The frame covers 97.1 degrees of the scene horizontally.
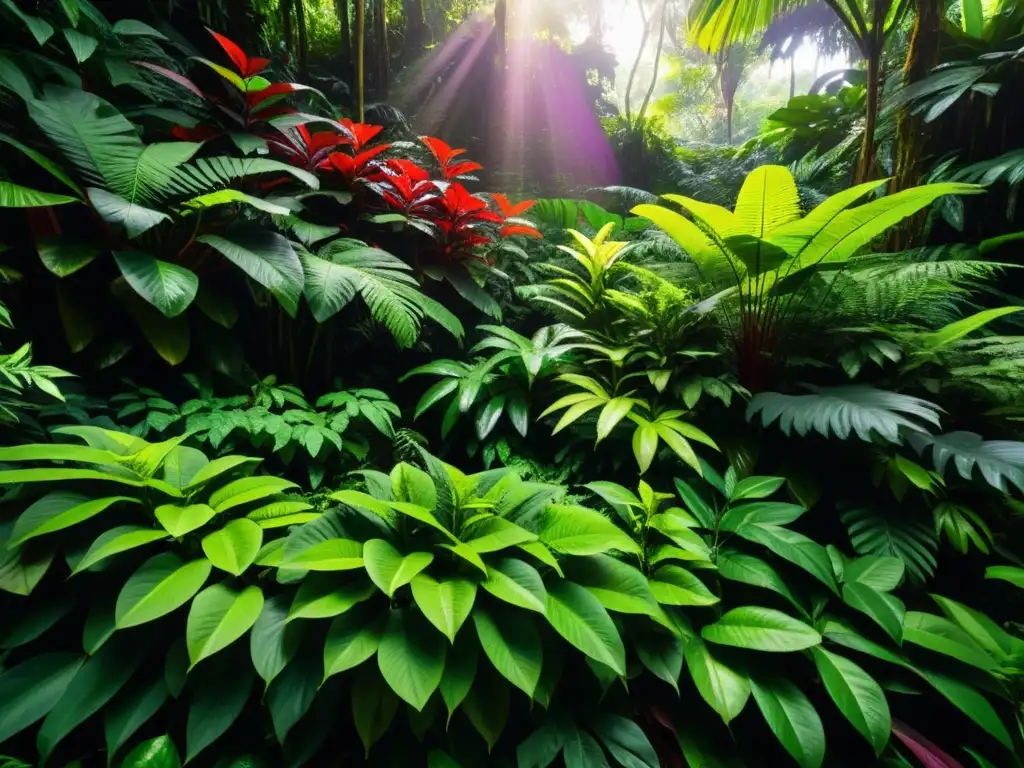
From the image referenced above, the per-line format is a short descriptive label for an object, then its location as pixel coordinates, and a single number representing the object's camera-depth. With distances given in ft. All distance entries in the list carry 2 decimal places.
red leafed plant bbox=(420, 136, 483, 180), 8.37
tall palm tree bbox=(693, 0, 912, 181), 8.38
